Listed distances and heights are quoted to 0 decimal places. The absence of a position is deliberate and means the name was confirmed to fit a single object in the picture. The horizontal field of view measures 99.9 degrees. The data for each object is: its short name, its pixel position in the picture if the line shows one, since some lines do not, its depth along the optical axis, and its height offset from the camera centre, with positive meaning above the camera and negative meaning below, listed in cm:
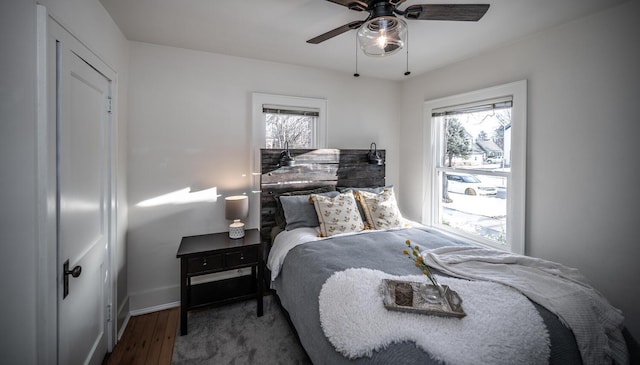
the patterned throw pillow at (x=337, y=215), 253 -39
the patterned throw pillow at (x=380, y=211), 271 -37
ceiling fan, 146 +91
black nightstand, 224 -81
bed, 111 -67
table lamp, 261 -37
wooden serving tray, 127 -64
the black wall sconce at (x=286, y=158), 295 +17
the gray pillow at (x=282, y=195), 281 -27
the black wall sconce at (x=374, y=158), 349 +21
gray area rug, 196 -134
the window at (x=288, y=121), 299 +62
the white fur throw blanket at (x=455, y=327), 107 -68
